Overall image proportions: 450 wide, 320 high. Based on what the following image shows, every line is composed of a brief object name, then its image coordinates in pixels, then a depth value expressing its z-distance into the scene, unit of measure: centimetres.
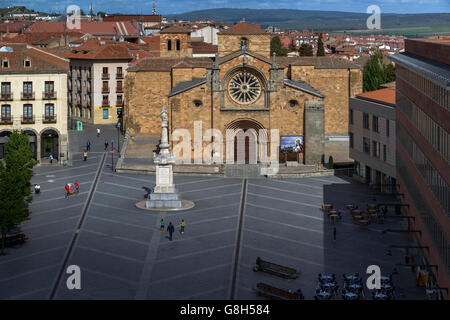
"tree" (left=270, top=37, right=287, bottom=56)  16138
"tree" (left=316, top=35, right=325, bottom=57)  16275
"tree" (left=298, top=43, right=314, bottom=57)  16841
